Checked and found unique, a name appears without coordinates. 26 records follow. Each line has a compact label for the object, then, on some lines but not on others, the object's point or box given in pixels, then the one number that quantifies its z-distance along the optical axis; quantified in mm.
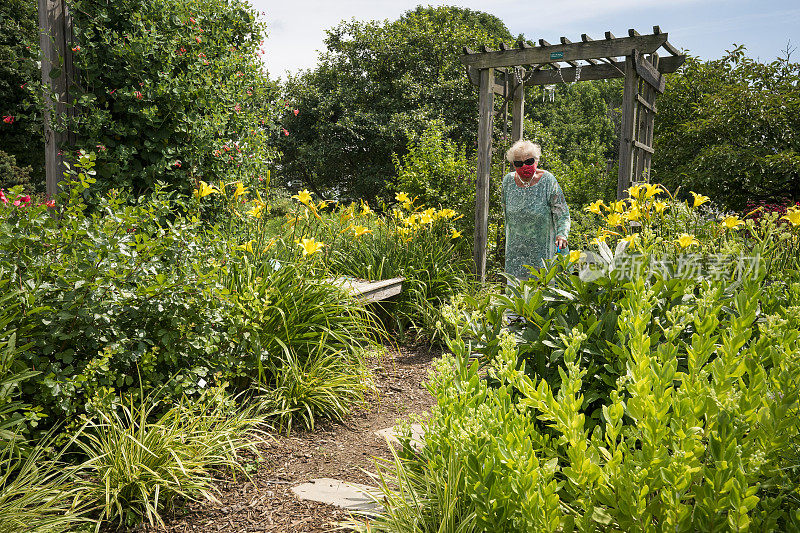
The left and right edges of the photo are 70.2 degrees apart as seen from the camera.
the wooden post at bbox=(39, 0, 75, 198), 3611
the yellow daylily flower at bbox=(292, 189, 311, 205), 3857
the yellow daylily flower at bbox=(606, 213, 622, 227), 3039
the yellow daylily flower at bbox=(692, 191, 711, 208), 3064
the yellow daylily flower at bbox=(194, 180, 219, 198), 3417
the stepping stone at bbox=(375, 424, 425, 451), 2930
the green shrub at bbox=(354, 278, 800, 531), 1193
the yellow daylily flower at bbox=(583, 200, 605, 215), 3609
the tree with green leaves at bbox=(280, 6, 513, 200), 16422
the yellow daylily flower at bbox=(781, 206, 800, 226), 2525
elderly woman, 4070
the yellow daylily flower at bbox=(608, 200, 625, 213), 3269
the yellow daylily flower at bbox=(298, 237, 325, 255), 3320
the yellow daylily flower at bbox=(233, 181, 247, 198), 3699
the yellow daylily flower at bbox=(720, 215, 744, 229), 2680
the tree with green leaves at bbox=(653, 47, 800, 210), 10094
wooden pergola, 5832
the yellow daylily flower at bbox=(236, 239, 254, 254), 3370
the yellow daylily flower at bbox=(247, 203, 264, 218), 3699
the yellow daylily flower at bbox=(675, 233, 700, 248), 2434
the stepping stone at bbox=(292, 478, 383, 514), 2275
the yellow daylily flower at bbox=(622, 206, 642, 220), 2852
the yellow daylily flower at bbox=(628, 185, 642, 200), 2985
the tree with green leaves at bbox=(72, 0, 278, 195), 3684
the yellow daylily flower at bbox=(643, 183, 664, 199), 2964
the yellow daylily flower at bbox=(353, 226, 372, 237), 4501
